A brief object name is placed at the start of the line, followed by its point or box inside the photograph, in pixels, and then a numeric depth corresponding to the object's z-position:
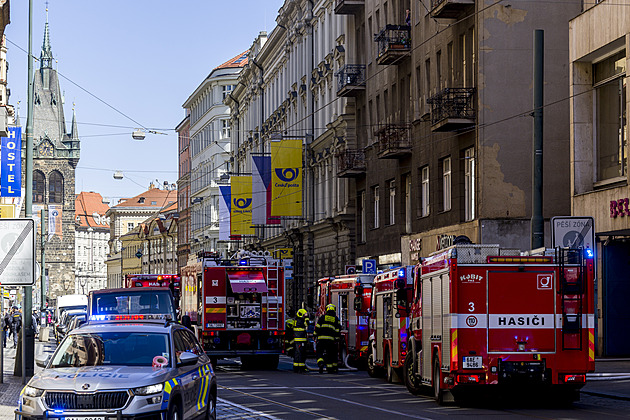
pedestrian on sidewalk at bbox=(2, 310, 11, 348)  64.60
